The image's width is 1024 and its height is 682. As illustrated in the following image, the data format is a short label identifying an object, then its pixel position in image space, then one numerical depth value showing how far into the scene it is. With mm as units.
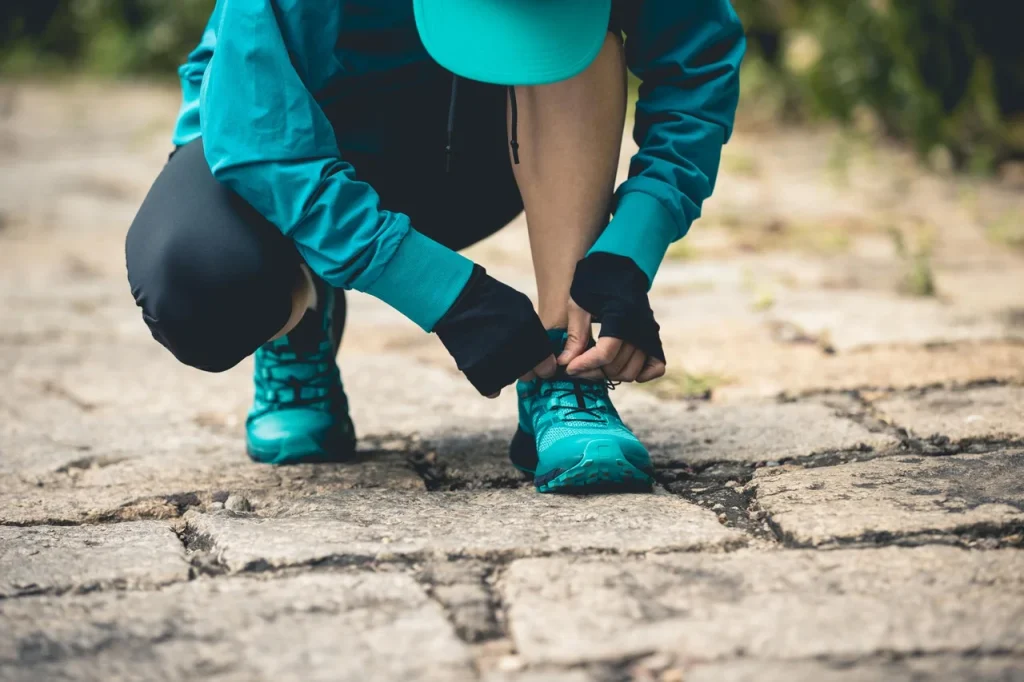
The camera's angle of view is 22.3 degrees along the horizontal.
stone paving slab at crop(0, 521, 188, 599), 2148
